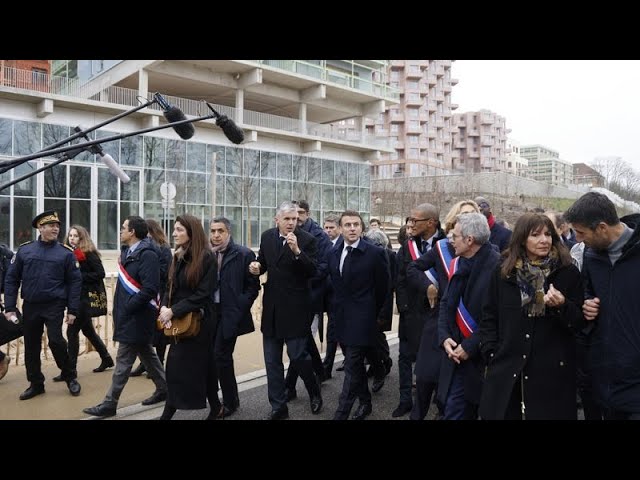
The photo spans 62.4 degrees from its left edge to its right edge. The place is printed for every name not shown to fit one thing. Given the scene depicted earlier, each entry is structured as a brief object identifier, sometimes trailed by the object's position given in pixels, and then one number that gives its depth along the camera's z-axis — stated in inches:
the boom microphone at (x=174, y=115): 174.9
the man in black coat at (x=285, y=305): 197.3
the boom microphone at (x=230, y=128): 190.2
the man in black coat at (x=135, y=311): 198.1
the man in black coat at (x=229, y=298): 202.1
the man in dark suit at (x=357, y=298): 191.2
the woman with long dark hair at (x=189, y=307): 179.5
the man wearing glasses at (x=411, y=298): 199.5
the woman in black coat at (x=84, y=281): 249.1
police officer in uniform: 222.5
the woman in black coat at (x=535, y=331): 122.2
